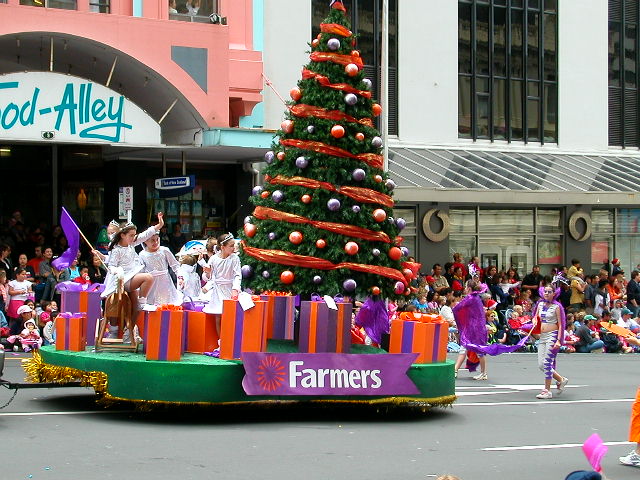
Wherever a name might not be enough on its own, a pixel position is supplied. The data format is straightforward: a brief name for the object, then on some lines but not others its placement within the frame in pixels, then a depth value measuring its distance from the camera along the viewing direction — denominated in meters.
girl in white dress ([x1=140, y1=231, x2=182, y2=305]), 14.38
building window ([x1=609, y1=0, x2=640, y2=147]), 38.09
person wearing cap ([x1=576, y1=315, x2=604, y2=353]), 27.47
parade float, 12.82
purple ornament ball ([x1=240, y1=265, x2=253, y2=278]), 14.53
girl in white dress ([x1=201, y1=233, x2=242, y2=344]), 14.30
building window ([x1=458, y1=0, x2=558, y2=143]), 34.97
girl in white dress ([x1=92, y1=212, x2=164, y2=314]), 13.54
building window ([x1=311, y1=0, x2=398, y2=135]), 32.03
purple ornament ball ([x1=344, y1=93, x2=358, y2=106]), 14.45
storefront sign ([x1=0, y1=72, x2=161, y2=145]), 22.12
